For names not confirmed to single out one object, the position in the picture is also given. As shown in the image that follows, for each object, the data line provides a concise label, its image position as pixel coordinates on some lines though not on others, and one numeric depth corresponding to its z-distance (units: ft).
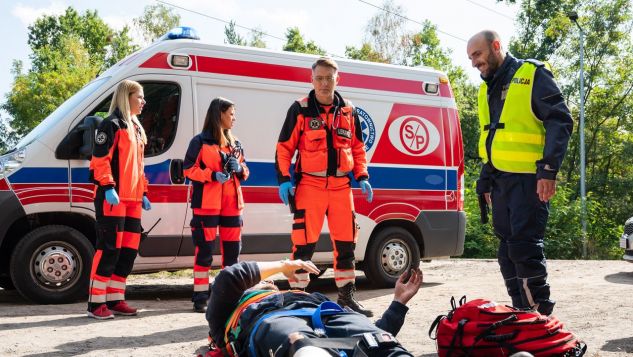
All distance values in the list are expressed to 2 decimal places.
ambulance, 21.27
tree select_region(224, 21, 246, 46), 214.07
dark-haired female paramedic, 20.45
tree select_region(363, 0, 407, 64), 145.07
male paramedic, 18.44
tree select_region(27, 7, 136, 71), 152.52
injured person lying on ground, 8.75
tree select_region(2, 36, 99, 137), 104.42
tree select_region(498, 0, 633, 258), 106.73
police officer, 13.89
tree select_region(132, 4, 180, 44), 159.33
